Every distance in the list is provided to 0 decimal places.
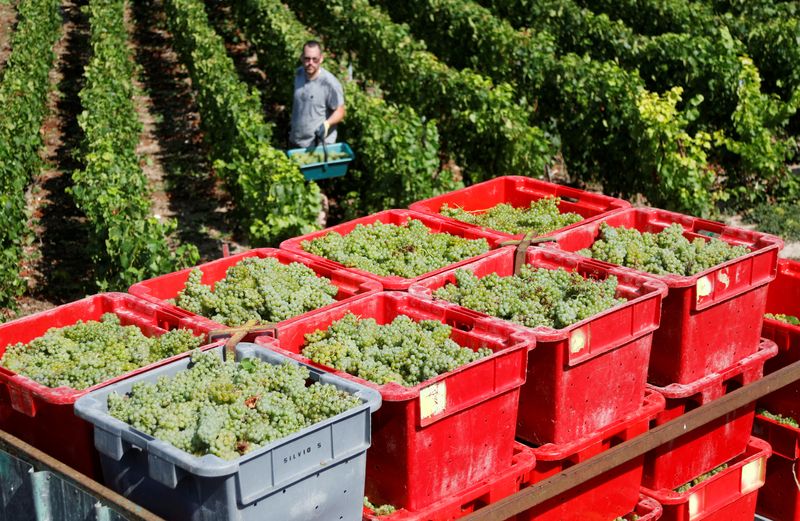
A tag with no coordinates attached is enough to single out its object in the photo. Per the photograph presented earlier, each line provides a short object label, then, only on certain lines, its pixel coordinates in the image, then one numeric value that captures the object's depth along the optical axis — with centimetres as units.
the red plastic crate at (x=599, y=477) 439
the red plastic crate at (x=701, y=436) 489
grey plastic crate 327
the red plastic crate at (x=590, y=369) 434
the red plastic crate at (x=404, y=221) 545
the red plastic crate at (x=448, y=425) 384
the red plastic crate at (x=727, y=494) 493
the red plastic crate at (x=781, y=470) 541
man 932
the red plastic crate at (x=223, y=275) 485
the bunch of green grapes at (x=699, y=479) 506
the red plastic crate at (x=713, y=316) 484
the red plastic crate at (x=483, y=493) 392
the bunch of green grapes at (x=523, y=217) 584
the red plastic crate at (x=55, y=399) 388
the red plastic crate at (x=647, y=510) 479
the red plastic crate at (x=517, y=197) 614
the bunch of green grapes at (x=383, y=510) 392
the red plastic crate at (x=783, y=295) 559
